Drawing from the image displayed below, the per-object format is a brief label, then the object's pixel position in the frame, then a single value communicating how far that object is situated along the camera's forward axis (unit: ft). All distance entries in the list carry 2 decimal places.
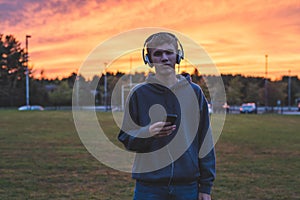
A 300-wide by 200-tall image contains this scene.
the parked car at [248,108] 166.01
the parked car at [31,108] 184.14
